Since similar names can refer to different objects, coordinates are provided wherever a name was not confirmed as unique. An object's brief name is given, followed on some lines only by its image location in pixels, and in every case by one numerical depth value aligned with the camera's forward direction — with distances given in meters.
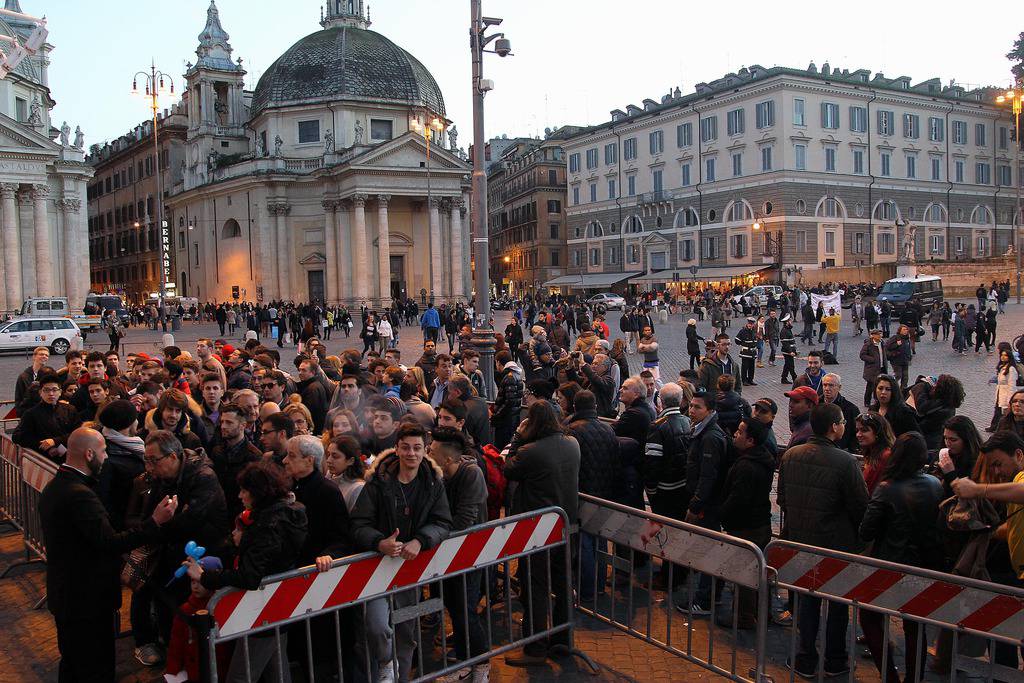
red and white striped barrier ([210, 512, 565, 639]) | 4.59
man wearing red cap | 7.42
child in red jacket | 5.06
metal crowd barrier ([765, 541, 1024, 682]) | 4.29
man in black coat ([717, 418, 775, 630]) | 6.12
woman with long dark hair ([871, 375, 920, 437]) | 7.80
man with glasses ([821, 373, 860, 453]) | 8.19
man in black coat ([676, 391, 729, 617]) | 6.41
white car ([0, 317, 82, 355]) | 31.36
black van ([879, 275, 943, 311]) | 41.94
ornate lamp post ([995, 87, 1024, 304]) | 41.56
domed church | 54.84
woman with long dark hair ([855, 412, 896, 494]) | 6.04
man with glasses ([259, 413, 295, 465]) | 6.38
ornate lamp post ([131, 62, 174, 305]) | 31.76
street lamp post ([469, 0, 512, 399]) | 13.91
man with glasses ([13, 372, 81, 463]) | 8.40
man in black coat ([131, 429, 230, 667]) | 5.16
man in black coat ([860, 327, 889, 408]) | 14.74
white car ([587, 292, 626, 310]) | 55.93
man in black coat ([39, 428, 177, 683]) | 5.00
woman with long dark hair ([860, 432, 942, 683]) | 5.19
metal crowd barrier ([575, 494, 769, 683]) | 5.14
